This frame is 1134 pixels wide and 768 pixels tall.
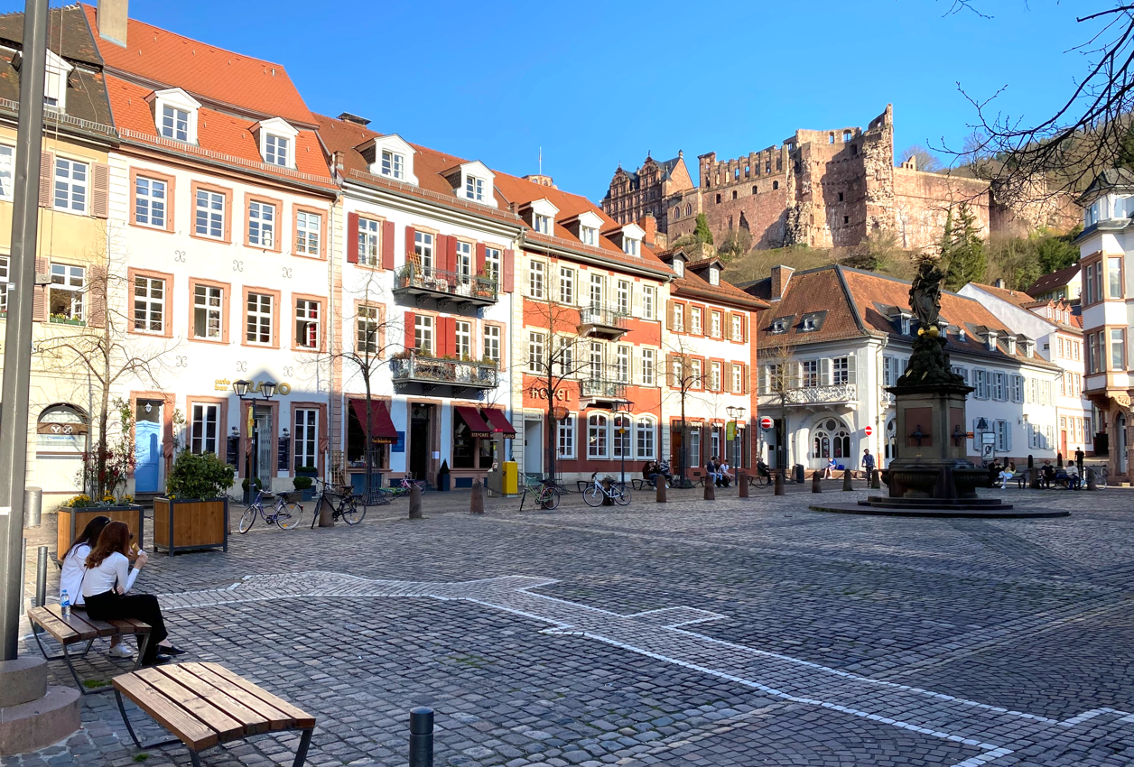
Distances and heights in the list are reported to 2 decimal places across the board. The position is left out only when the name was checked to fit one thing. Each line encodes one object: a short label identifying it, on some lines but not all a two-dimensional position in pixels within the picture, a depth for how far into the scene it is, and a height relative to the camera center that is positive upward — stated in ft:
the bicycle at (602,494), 93.97 -4.44
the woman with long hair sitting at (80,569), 25.54 -3.20
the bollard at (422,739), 12.22 -3.66
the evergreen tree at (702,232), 410.04 +91.78
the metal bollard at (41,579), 33.27 -4.48
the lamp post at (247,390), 80.82 +4.99
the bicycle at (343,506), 69.62 -4.20
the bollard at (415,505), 74.28 -4.32
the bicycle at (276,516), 66.49 -4.69
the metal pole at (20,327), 18.17 +2.25
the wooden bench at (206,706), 15.24 -4.30
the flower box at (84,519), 43.86 -3.29
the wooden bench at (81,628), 22.94 -4.33
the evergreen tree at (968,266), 294.46 +56.86
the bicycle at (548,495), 87.25 -4.21
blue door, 96.73 -0.69
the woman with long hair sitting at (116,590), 24.32 -3.57
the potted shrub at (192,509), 49.11 -3.09
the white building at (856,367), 181.78 +16.26
